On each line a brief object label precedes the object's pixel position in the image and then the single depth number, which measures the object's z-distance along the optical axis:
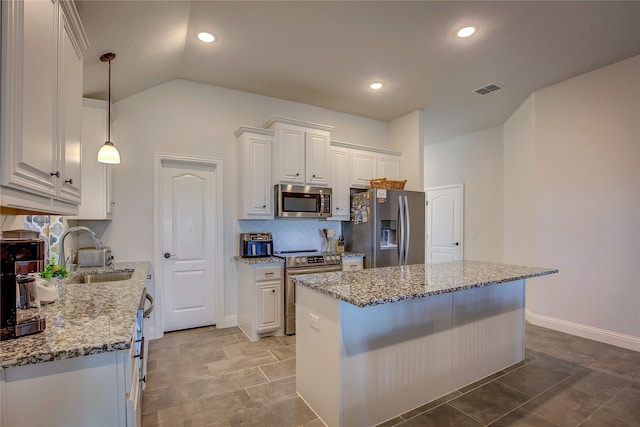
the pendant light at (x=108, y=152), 2.54
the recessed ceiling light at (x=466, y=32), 2.76
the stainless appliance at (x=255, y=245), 3.85
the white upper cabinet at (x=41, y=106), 1.01
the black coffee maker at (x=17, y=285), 1.25
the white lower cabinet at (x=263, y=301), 3.54
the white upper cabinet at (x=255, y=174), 3.80
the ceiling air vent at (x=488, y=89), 3.89
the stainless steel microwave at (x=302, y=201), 3.89
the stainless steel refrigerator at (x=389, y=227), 4.13
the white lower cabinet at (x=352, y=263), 4.09
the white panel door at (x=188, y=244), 3.75
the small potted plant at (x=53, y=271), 2.24
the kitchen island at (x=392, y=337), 1.93
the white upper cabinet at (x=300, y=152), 3.92
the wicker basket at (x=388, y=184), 4.45
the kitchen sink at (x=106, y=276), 2.68
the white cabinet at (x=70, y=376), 1.07
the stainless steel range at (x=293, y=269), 3.68
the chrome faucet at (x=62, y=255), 2.57
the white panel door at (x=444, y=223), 5.95
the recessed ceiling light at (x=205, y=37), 2.87
